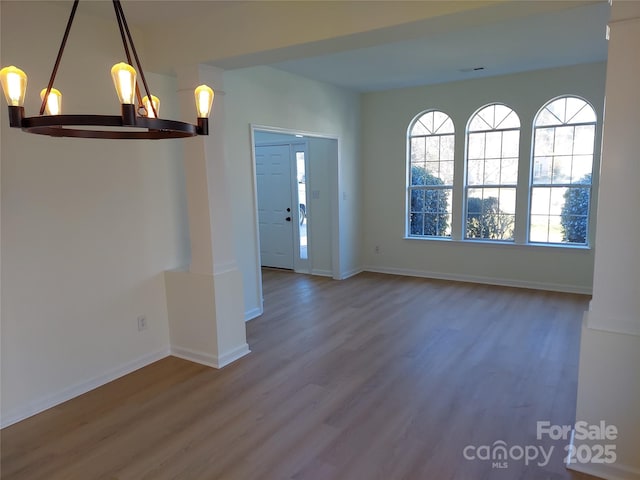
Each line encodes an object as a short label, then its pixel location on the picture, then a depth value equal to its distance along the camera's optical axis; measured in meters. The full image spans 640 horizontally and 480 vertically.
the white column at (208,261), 3.31
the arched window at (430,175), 5.95
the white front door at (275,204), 6.59
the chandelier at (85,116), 1.45
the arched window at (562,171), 5.09
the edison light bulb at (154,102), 1.90
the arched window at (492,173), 5.52
